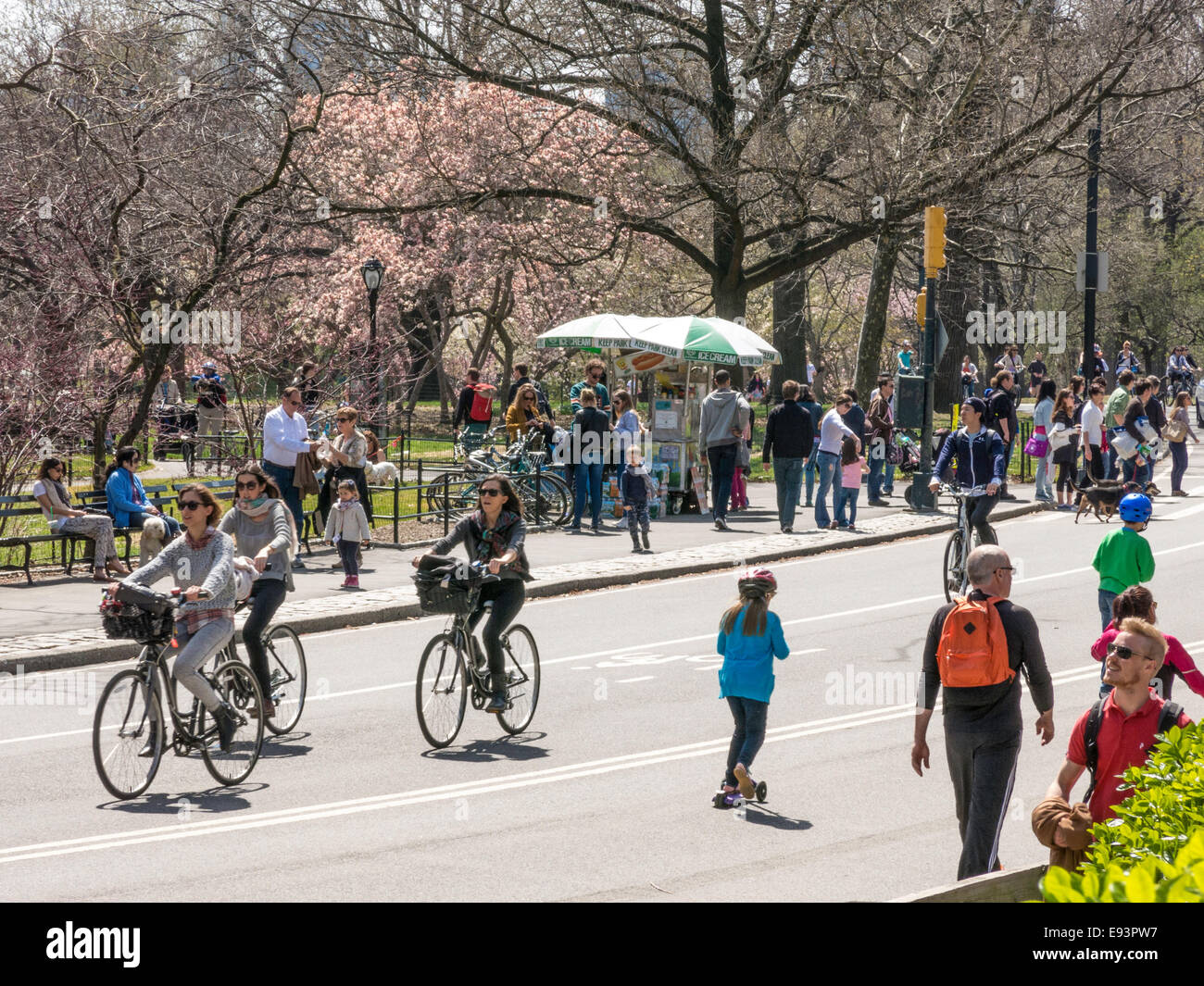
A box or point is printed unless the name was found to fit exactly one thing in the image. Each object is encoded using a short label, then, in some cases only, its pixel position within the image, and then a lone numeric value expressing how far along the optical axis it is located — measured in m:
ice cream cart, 22.67
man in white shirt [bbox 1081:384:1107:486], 23.06
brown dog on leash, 21.08
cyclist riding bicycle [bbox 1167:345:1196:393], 42.28
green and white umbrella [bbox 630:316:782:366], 21.59
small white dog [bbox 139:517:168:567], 14.94
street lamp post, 22.23
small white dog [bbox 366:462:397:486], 19.81
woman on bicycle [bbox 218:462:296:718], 10.01
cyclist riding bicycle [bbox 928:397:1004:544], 14.59
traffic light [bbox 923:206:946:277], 20.50
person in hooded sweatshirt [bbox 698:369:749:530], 20.06
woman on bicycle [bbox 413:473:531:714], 9.91
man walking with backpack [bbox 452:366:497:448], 25.11
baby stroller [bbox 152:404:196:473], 24.13
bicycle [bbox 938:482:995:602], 14.77
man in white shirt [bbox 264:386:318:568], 17.23
